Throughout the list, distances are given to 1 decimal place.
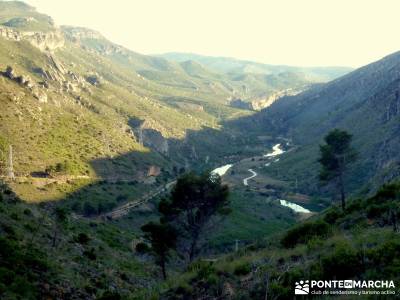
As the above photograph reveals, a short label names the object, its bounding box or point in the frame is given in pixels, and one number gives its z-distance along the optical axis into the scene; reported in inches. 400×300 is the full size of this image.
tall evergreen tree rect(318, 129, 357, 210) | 2217.0
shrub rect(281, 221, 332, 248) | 981.8
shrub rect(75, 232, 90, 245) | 1546.0
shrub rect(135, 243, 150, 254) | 2226.6
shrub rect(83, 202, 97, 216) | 3488.7
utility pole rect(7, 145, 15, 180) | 3281.5
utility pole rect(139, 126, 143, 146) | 6368.6
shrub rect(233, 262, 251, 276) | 770.8
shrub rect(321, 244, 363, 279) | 625.6
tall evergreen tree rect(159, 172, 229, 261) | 1673.2
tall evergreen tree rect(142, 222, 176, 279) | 1641.2
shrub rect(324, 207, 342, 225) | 1206.3
